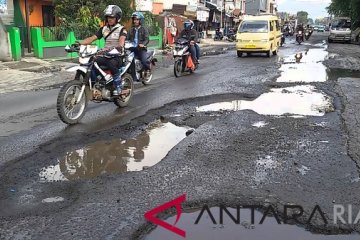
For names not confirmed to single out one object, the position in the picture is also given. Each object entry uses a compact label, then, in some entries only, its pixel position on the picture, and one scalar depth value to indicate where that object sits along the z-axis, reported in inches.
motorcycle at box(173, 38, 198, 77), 511.5
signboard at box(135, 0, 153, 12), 1167.0
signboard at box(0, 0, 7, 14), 725.8
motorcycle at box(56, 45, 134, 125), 263.1
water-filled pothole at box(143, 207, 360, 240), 128.5
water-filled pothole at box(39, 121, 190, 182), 187.2
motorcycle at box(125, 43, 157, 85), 402.9
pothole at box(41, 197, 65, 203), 153.2
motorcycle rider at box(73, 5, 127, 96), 287.1
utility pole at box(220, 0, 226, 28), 1875.7
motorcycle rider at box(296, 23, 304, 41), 1345.5
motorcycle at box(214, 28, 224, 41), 1614.2
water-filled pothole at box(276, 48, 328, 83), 486.6
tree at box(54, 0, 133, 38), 738.2
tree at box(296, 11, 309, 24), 5506.9
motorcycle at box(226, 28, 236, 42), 1600.6
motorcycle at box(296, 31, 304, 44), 1327.6
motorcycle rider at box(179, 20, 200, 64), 520.7
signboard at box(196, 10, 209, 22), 1462.8
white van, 1406.3
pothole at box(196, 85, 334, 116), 306.7
